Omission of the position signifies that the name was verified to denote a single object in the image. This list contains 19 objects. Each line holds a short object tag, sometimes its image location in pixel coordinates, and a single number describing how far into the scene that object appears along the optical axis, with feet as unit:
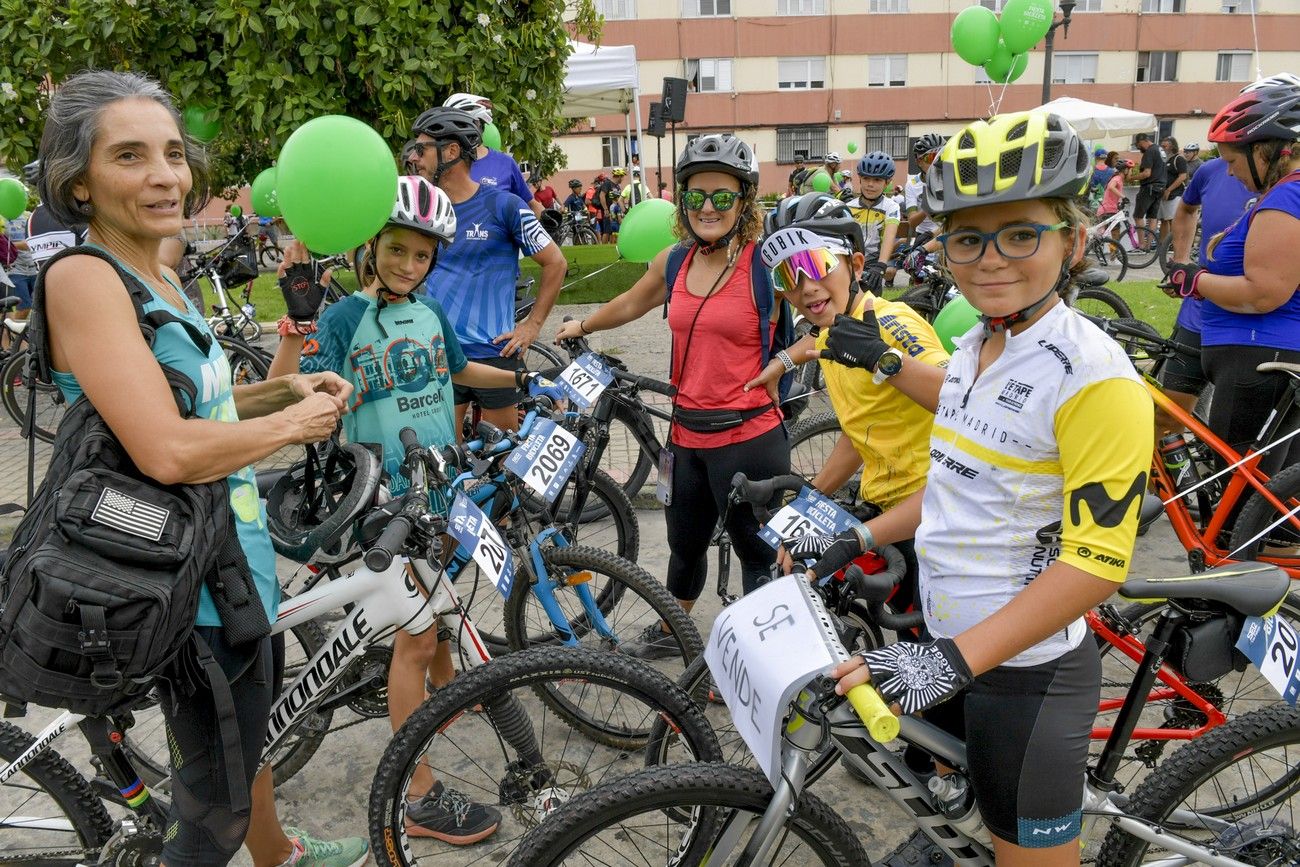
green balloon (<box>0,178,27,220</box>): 25.58
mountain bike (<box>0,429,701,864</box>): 7.41
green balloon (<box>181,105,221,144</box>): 16.93
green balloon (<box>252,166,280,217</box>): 18.11
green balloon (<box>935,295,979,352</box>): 12.87
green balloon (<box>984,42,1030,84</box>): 32.24
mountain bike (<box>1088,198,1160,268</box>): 46.93
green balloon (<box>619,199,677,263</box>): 15.31
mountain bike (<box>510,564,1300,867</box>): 5.78
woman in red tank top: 10.43
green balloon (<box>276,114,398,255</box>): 8.57
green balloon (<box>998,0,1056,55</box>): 29.99
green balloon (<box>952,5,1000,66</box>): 31.32
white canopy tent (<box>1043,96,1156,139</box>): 72.18
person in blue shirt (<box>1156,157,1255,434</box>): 13.84
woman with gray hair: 5.31
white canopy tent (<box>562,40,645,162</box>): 41.34
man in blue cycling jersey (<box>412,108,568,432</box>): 14.03
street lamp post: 39.27
